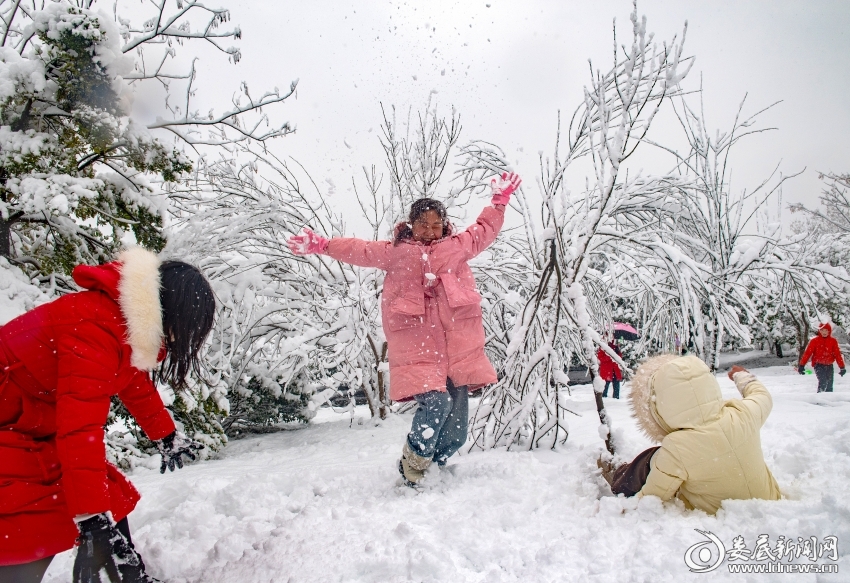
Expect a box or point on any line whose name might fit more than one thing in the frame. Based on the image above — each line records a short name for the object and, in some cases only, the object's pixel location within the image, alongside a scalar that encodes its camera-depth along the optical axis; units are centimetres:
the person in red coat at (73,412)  133
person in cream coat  177
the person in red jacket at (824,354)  755
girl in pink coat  250
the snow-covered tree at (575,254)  229
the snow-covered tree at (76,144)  316
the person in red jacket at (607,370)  925
